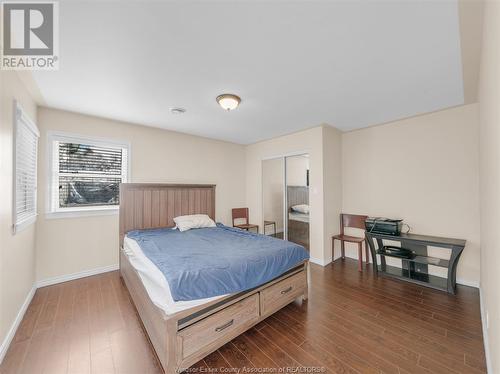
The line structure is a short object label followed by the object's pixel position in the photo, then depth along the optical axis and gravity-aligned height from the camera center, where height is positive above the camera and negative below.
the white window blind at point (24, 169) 2.04 +0.23
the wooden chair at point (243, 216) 4.89 -0.66
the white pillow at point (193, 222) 3.67 -0.59
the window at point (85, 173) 3.11 +0.26
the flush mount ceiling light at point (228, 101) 2.57 +1.09
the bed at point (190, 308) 1.54 -1.06
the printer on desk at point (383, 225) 3.17 -0.58
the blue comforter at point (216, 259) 1.70 -0.70
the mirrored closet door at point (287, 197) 4.25 -0.19
